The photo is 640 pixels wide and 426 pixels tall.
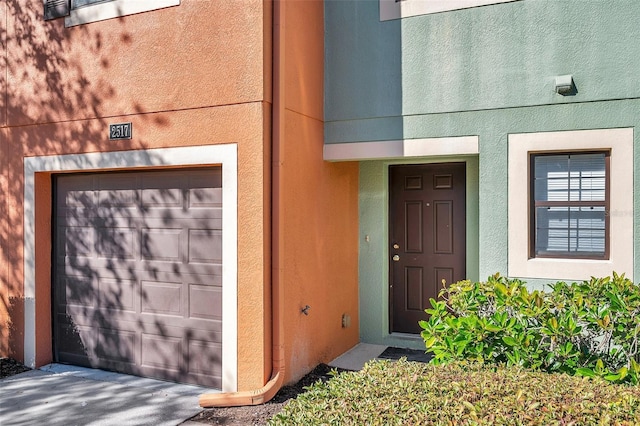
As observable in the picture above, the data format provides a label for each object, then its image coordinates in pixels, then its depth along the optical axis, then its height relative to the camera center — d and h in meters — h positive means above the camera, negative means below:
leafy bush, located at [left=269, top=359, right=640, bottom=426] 2.67 -1.06
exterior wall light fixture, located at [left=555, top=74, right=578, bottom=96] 5.32 +1.32
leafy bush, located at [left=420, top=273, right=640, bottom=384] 3.94 -0.96
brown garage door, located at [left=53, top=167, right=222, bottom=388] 5.71 -0.72
